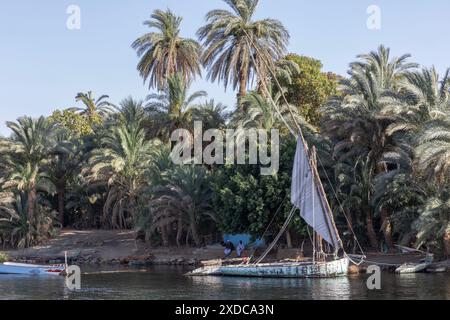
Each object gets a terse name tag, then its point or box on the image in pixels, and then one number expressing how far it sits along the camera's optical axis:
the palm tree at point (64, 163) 59.03
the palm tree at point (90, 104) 85.88
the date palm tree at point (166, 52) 58.41
